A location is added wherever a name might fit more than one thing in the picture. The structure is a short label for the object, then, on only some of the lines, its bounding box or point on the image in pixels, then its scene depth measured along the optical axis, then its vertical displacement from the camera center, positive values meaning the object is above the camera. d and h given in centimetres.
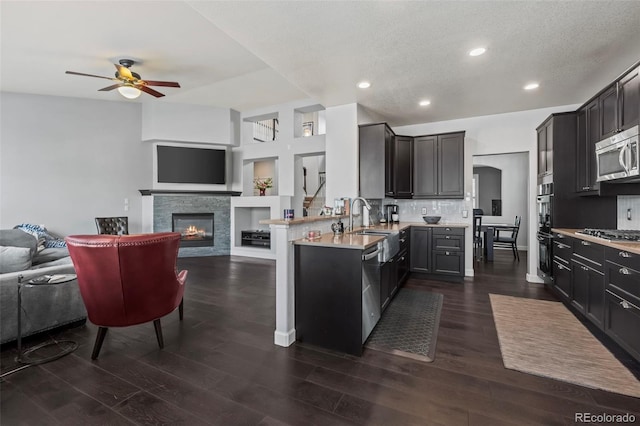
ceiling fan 405 +198
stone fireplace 645 -9
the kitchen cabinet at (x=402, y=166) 488 +87
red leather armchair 211 -50
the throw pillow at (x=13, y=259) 237 -42
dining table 614 -56
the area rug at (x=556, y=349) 199 -118
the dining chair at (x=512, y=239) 618 -57
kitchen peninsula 232 -68
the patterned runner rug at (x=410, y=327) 240 -117
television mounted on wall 651 +116
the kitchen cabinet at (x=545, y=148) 393 +101
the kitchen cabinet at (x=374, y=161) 433 +85
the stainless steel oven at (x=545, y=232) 387 -25
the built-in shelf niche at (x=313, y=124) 1006 +342
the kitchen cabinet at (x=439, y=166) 481 +87
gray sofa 230 -80
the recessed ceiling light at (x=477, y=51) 276 +168
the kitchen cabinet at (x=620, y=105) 253 +112
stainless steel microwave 249 +59
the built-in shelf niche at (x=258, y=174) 721 +118
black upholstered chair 562 -28
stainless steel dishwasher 236 -68
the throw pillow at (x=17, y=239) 310 -33
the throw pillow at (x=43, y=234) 476 -42
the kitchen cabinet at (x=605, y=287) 215 -68
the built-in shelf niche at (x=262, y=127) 691 +260
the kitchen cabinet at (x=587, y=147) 326 +86
